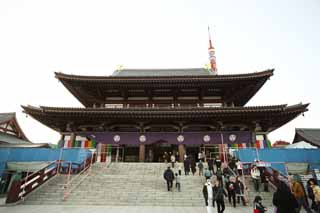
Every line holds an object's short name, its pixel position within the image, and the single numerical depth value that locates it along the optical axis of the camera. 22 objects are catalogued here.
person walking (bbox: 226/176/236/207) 8.95
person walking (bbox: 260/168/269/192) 10.54
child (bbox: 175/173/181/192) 10.71
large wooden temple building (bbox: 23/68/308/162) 15.66
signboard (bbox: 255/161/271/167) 11.26
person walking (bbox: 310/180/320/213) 7.57
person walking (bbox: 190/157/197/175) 13.25
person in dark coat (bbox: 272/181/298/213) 4.66
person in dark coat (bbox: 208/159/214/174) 12.68
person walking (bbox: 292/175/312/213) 7.88
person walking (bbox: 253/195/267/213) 5.22
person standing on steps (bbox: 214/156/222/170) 12.71
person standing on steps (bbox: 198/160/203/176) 12.81
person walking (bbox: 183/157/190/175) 12.84
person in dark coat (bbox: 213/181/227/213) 7.34
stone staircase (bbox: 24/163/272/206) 9.73
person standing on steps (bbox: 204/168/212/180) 11.34
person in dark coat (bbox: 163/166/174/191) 10.65
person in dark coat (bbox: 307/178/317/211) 7.91
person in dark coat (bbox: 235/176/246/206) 9.16
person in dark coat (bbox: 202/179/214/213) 6.93
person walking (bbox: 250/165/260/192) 10.45
